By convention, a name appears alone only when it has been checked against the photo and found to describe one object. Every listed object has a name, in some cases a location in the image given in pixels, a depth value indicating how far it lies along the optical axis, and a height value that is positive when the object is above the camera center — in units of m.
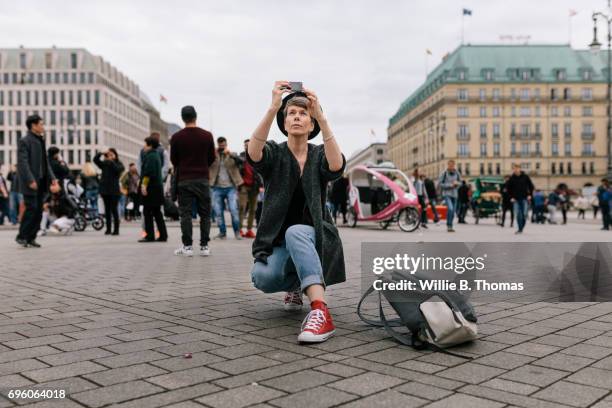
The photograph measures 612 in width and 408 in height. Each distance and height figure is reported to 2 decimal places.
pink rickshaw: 17.39 +0.52
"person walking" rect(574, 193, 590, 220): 31.23 +0.55
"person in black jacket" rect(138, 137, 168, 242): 11.73 +0.57
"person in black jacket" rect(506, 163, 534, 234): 16.67 +0.62
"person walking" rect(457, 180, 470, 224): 24.25 +0.58
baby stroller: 16.62 +0.13
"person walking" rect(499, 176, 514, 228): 20.77 +0.37
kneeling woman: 4.07 +0.11
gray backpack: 3.47 -0.56
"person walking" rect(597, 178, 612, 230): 19.42 +0.50
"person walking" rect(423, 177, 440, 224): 22.58 +0.80
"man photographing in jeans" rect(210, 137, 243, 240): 12.10 +0.74
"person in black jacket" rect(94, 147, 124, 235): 13.97 +0.84
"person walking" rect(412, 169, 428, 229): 19.81 +0.73
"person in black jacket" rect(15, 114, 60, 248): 10.17 +0.63
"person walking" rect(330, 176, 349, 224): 21.81 +0.77
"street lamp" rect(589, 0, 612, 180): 29.00 +8.27
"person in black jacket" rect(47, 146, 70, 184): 14.18 +1.12
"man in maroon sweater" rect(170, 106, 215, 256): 9.27 +0.61
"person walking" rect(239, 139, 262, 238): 13.33 +0.50
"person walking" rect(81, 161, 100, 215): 19.02 +1.01
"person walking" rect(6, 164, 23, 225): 20.61 +0.35
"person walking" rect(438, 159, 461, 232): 17.17 +0.79
